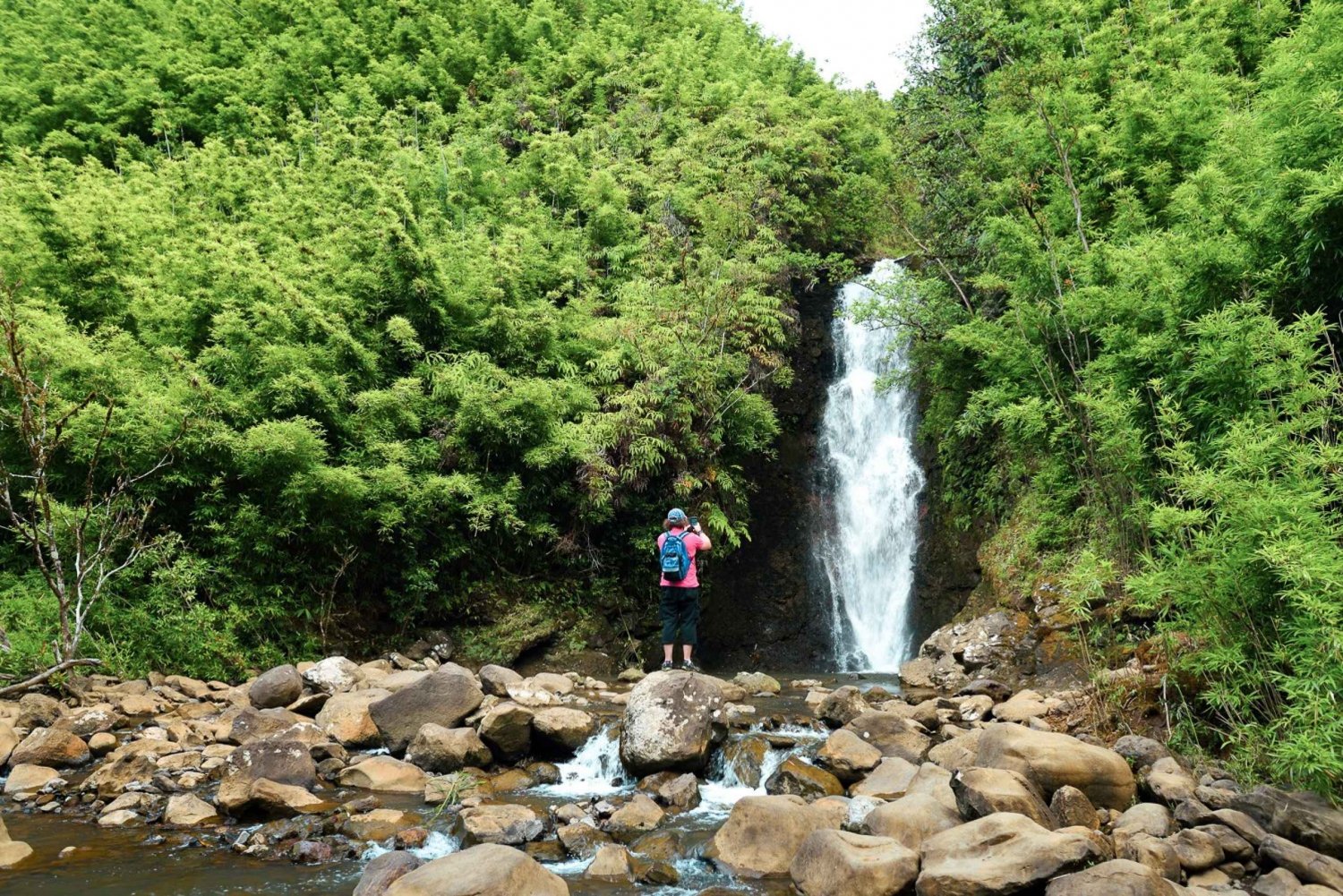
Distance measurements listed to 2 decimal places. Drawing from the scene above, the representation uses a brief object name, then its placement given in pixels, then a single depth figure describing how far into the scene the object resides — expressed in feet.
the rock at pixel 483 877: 14.29
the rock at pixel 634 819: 19.33
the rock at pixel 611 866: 16.96
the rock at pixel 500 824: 18.51
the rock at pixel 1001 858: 14.15
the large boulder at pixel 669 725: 22.56
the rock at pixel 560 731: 24.71
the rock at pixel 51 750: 22.86
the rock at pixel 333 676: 28.99
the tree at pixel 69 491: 28.99
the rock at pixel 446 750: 23.59
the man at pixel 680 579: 31.58
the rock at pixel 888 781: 20.56
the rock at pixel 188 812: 19.30
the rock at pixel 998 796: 16.60
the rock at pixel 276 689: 27.45
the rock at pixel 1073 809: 16.78
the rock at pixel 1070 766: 17.90
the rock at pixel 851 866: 15.14
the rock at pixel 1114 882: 13.12
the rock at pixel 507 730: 24.18
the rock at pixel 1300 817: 14.46
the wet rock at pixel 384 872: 15.10
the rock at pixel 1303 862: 13.83
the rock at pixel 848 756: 22.00
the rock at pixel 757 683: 34.27
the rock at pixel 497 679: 30.12
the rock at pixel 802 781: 21.07
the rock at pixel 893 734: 23.40
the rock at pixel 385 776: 22.06
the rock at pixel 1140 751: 19.21
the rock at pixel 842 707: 26.66
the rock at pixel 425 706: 25.26
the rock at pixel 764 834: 17.42
